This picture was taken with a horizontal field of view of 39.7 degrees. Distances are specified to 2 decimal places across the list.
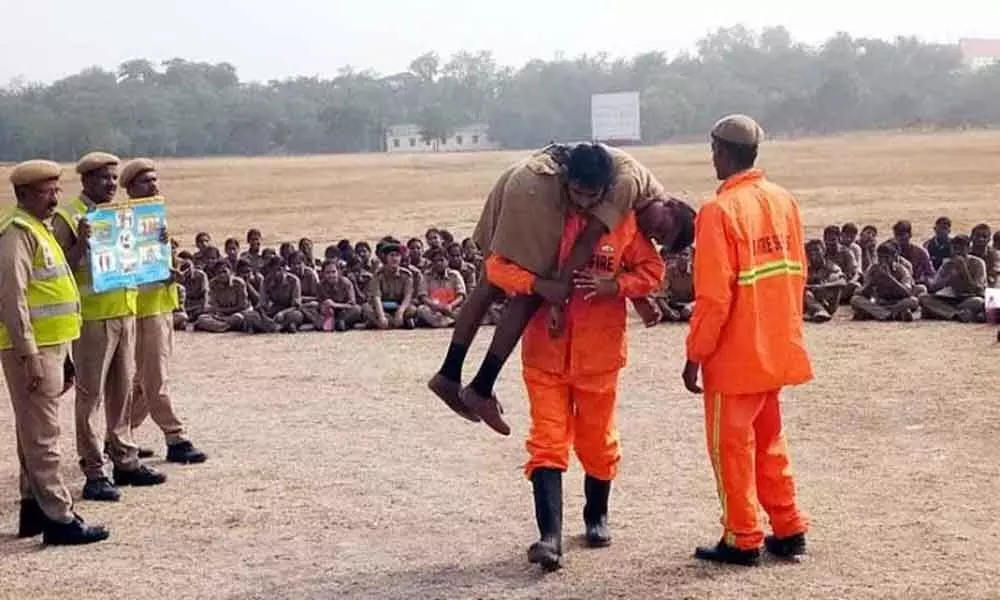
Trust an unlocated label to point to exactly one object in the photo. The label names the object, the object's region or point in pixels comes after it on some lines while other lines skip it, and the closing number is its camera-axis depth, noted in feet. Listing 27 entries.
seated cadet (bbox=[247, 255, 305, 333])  48.32
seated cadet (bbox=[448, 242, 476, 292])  51.08
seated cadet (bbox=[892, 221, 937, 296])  48.96
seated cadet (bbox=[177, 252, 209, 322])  49.96
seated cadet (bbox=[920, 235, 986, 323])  44.98
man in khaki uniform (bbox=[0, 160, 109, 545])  21.59
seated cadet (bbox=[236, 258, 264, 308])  49.62
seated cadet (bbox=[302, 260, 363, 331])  48.26
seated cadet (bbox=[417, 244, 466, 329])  47.85
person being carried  19.54
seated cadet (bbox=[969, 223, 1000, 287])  47.29
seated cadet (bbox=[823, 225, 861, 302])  48.58
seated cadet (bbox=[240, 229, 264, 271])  51.94
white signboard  180.55
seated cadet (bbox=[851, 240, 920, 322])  45.83
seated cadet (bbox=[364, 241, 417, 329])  48.06
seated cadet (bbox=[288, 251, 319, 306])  49.67
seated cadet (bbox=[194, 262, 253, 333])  48.67
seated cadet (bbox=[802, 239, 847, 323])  46.60
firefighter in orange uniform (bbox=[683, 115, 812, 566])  19.17
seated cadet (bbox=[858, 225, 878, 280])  51.45
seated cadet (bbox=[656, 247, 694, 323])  46.78
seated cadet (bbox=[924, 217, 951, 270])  50.39
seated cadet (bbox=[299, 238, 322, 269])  52.22
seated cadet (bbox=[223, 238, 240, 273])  52.48
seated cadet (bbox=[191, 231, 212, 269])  52.65
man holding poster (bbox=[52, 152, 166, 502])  24.85
